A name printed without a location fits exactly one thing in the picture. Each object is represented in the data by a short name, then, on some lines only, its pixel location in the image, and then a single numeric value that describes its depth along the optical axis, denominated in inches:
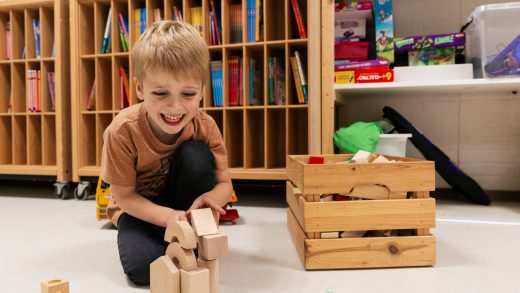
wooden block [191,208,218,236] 27.9
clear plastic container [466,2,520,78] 67.4
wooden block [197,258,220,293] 28.3
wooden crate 39.8
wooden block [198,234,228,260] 27.2
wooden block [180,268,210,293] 26.3
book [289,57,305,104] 76.2
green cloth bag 69.9
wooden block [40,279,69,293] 28.2
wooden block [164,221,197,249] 27.3
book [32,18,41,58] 92.7
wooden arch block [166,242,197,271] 27.4
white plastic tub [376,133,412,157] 70.5
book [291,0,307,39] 74.9
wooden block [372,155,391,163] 45.4
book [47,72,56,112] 90.5
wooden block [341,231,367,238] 41.8
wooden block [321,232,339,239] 44.6
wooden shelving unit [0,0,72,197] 85.1
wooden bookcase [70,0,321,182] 75.5
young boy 34.2
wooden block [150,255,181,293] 27.2
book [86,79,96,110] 87.0
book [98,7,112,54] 86.5
